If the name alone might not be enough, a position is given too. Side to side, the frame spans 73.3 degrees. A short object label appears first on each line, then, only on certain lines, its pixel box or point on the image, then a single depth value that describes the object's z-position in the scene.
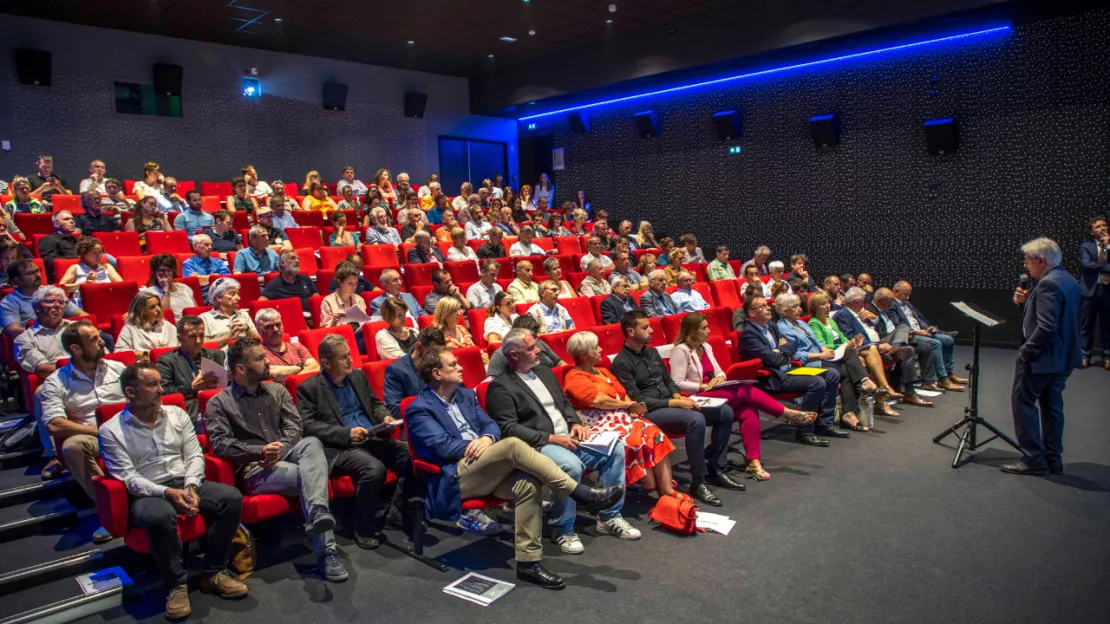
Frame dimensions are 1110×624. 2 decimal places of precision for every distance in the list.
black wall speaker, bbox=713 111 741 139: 10.64
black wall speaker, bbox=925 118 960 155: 8.57
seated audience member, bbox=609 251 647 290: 7.37
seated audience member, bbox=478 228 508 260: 7.98
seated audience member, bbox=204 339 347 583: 3.04
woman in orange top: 3.59
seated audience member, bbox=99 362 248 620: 2.78
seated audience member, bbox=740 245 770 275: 8.78
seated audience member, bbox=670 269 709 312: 7.02
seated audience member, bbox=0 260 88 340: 4.51
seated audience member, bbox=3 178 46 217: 7.13
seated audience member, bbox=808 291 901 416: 5.56
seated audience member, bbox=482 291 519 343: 5.30
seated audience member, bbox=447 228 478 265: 7.62
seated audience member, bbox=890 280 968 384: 6.45
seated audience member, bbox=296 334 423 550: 3.33
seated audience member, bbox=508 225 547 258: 8.26
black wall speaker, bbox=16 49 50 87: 8.81
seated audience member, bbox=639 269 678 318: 6.57
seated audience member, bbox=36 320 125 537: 3.27
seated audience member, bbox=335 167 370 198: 9.93
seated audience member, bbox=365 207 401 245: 7.75
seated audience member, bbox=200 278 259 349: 4.39
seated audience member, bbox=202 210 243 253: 6.88
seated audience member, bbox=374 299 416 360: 4.43
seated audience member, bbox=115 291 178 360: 4.16
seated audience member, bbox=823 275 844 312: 7.01
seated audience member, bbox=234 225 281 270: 6.16
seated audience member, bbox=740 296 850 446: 4.80
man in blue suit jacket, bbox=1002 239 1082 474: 3.96
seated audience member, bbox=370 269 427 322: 5.31
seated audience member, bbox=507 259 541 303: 6.36
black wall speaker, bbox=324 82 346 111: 11.52
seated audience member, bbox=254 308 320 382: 3.98
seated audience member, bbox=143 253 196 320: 5.11
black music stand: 4.34
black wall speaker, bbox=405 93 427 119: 12.52
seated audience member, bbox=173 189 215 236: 7.46
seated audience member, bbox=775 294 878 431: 5.22
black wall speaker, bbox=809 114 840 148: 9.59
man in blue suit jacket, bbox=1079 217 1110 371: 7.38
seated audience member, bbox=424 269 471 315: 5.79
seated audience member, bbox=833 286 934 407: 5.91
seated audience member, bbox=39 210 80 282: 5.82
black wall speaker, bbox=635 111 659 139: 11.62
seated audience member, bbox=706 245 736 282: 8.62
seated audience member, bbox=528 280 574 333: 5.76
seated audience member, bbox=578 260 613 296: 7.08
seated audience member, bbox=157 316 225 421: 3.61
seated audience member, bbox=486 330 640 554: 3.32
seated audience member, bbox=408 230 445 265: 7.21
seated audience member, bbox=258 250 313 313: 5.65
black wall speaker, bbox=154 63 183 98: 9.80
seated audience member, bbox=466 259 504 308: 6.23
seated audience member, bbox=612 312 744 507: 3.90
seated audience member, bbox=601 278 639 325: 6.25
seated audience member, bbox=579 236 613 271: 7.91
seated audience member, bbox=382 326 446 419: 3.68
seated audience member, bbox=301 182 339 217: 8.86
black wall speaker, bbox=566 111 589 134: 12.65
